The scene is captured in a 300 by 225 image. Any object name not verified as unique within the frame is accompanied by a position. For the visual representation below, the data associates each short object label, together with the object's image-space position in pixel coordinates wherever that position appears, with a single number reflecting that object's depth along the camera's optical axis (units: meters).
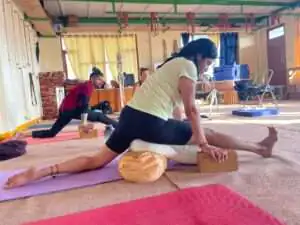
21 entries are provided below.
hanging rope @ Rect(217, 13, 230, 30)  10.40
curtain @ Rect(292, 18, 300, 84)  10.25
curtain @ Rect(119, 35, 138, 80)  11.44
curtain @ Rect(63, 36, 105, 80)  11.10
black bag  3.07
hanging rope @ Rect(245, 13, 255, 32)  10.58
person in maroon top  4.17
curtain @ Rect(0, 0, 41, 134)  4.91
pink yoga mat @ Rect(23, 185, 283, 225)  1.29
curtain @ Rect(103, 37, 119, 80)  11.39
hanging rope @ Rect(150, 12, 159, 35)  9.24
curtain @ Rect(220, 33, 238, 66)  12.11
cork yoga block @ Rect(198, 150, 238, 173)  2.04
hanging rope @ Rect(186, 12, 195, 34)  9.52
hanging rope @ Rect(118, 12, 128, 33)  8.82
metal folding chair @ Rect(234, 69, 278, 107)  6.98
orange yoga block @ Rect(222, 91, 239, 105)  10.49
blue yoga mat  5.72
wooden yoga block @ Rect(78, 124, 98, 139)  4.13
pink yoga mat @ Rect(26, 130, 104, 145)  4.11
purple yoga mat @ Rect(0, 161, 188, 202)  1.86
